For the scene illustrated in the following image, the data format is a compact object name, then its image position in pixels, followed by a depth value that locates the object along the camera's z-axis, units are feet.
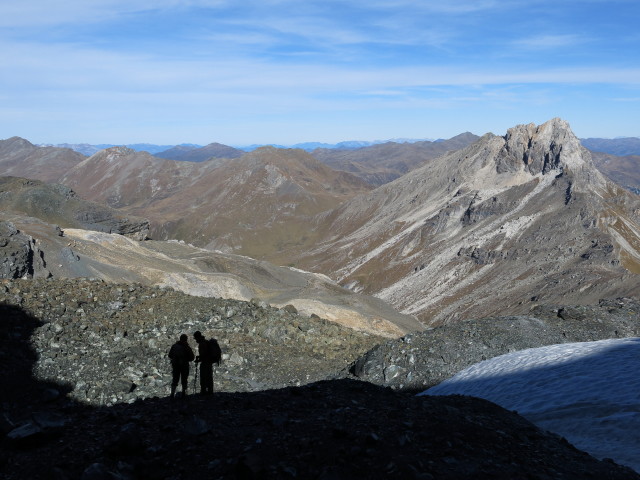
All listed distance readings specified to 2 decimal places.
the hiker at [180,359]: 48.67
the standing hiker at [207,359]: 49.01
